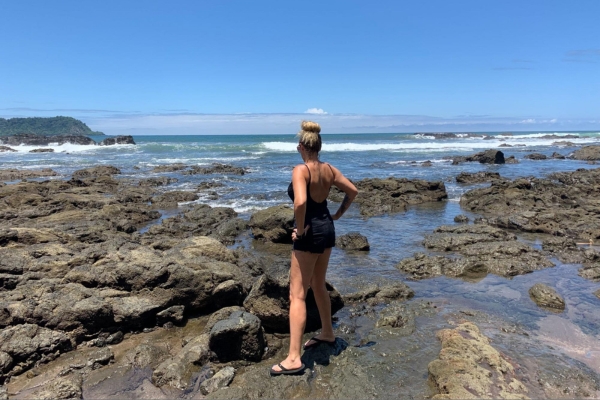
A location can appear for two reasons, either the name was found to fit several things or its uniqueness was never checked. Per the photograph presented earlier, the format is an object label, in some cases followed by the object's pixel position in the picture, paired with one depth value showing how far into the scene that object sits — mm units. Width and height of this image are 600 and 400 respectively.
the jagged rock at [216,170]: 29688
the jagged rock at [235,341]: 4566
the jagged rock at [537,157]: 38128
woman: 4004
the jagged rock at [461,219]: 13070
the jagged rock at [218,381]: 4039
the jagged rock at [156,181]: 23039
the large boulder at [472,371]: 3816
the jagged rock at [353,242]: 9828
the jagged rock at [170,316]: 5535
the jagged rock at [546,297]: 6203
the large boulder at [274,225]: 10922
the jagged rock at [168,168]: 31594
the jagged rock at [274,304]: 5262
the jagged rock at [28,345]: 4422
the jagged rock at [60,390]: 3872
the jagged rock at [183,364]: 4203
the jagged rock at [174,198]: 17125
